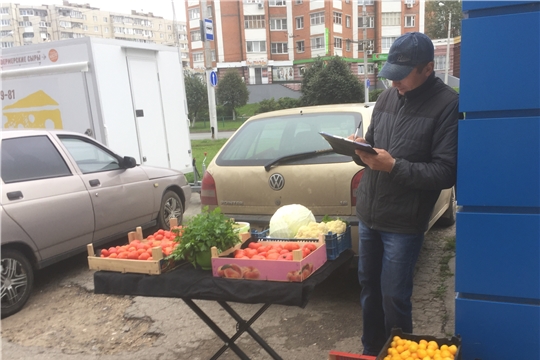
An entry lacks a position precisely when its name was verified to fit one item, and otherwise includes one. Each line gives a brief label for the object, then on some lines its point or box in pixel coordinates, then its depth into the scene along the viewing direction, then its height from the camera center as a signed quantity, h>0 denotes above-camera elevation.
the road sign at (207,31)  17.00 +1.88
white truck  7.88 -0.02
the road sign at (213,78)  17.53 +0.19
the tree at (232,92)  44.94 -0.89
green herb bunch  2.72 -0.88
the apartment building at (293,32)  55.88 +5.34
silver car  4.50 -1.17
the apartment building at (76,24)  78.56 +12.76
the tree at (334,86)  37.22 -0.81
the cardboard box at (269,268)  2.46 -1.00
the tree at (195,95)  42.43 -0.92
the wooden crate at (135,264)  2.72 -1.03
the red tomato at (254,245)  2.91 -1.01
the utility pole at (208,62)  17.28 +0.86
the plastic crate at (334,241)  2.88 -1.04
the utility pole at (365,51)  35.05 +1.87
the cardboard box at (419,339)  2.37 -1.41
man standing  2.48 -0.52
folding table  2.45 -1.11
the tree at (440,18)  56.47 +6.32
